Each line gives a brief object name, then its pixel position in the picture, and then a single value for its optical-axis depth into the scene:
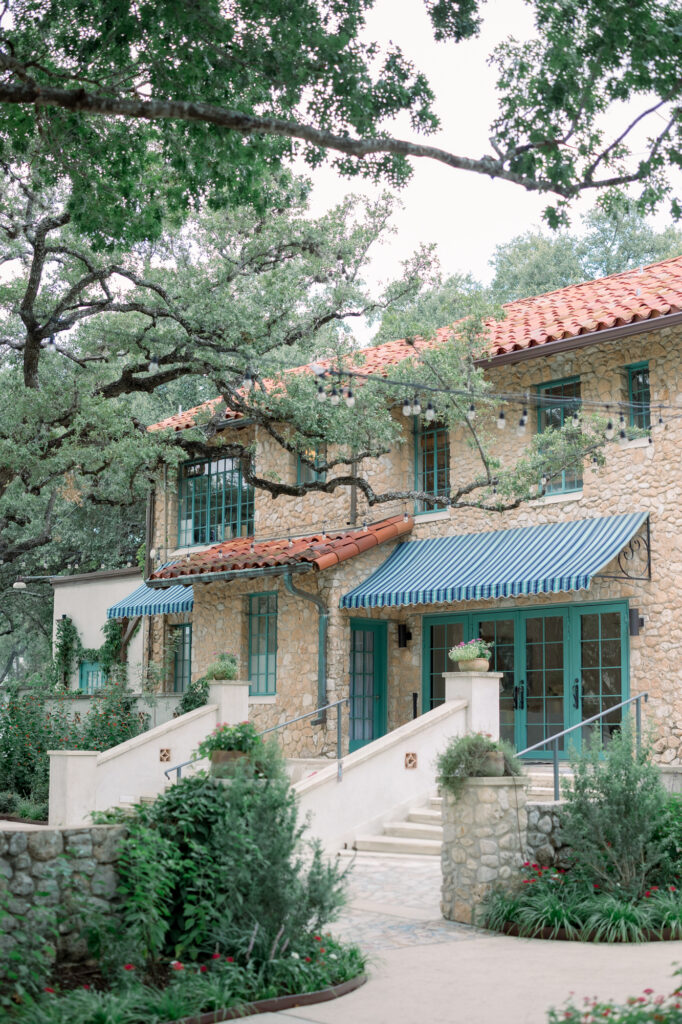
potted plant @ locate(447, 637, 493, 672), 14.76
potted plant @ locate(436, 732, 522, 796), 10.44
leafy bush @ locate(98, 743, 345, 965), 7.66
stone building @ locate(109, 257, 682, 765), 16.08
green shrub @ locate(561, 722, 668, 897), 9.84
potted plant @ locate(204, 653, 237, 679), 17.54
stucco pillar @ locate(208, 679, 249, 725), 17.62
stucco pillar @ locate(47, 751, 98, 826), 15.88
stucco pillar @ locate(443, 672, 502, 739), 15.04
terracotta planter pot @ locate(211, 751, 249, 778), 9.08
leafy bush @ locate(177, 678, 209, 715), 19.27
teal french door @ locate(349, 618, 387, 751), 19.23
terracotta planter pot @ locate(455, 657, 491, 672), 14.94
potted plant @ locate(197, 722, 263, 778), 11.32
